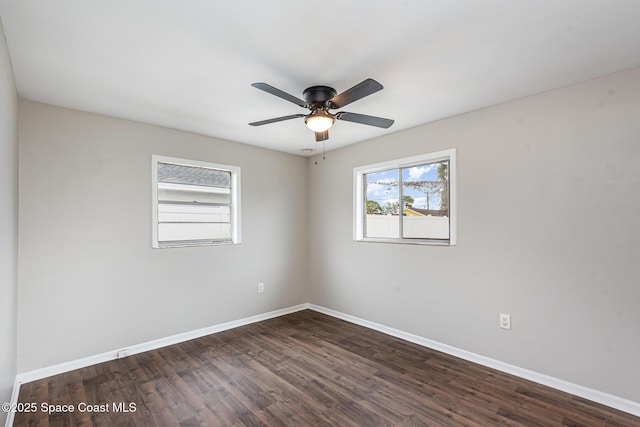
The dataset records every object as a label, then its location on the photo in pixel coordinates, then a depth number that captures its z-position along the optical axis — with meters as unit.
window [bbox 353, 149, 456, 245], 3.39
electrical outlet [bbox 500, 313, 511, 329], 2.82
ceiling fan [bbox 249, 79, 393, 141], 2.34
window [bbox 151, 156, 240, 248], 3.57
